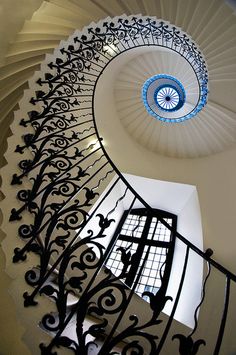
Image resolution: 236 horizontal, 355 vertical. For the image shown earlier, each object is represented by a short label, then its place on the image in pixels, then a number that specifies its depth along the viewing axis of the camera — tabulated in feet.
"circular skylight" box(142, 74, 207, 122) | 24.85
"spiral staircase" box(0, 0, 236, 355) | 6.25
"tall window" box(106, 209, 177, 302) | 21.35
